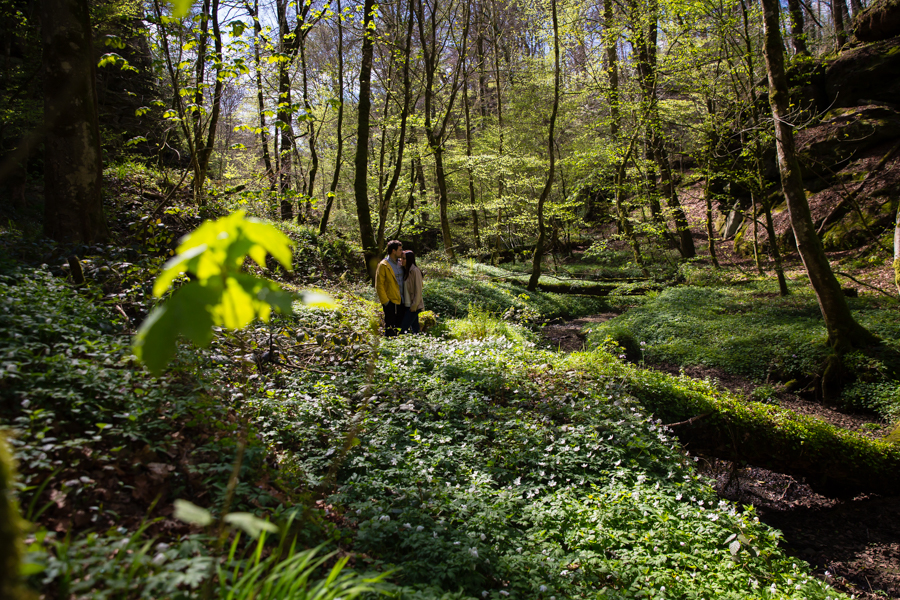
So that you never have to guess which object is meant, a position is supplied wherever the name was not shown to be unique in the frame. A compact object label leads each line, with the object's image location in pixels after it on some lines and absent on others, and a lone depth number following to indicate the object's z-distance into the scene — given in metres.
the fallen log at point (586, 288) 15.95
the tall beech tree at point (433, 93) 12.45
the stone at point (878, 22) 15.48
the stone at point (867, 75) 15.21
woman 8.30
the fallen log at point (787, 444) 5.02
